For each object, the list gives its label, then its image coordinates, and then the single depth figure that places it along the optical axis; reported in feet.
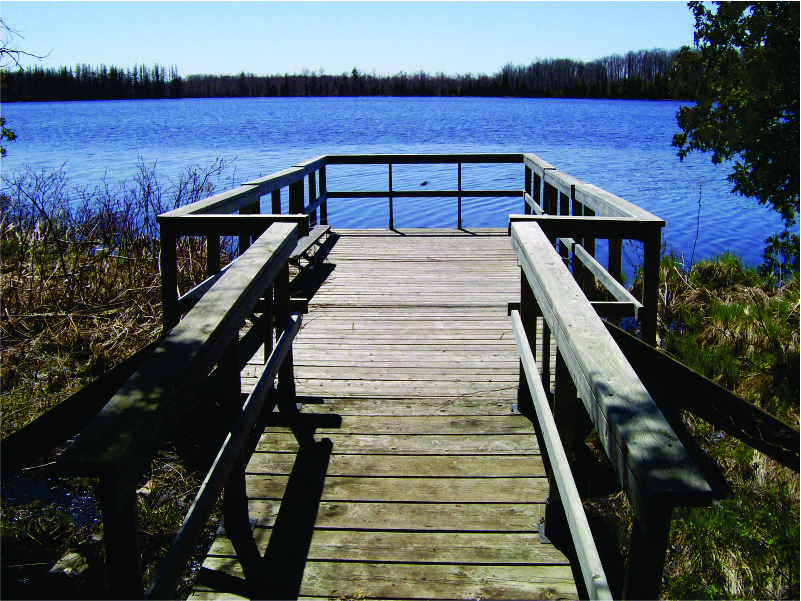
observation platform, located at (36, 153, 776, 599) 4.83
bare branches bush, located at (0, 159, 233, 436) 17.16
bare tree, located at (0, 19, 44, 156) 21.21
